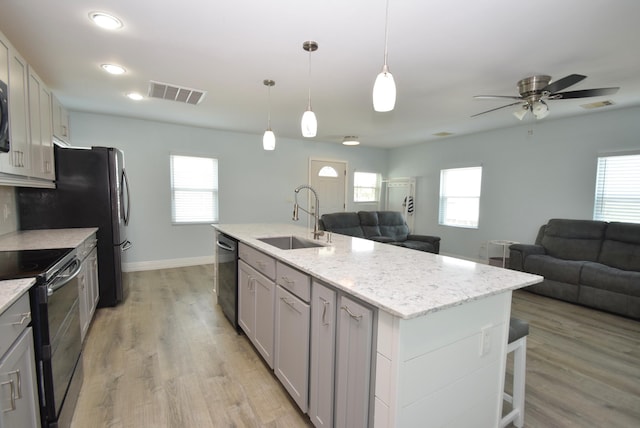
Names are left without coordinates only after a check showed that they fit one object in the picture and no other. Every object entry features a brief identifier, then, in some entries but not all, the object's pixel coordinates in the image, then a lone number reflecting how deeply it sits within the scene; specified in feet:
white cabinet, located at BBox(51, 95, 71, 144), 10.24
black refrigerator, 9.88
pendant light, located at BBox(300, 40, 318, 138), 7.11
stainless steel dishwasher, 9.00
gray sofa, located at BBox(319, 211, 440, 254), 17.89
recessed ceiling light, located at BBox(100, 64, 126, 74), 8.89
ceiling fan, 8.26
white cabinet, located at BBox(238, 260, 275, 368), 6.90
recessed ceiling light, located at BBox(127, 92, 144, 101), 11.43
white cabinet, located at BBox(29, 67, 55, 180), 7.92
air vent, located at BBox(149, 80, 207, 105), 10.44
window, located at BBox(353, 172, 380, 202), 24.06
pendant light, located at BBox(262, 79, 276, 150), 9.20
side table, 15.21
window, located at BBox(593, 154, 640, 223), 12.64
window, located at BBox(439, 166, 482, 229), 18.78
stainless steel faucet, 8.47
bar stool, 5.38
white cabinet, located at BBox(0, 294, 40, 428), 3.53
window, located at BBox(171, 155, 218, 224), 16.93
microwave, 5.71
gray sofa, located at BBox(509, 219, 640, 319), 11.03
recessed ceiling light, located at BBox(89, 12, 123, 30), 6.35
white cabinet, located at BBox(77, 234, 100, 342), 7.91
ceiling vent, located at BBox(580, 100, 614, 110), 12.00
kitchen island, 3.69
